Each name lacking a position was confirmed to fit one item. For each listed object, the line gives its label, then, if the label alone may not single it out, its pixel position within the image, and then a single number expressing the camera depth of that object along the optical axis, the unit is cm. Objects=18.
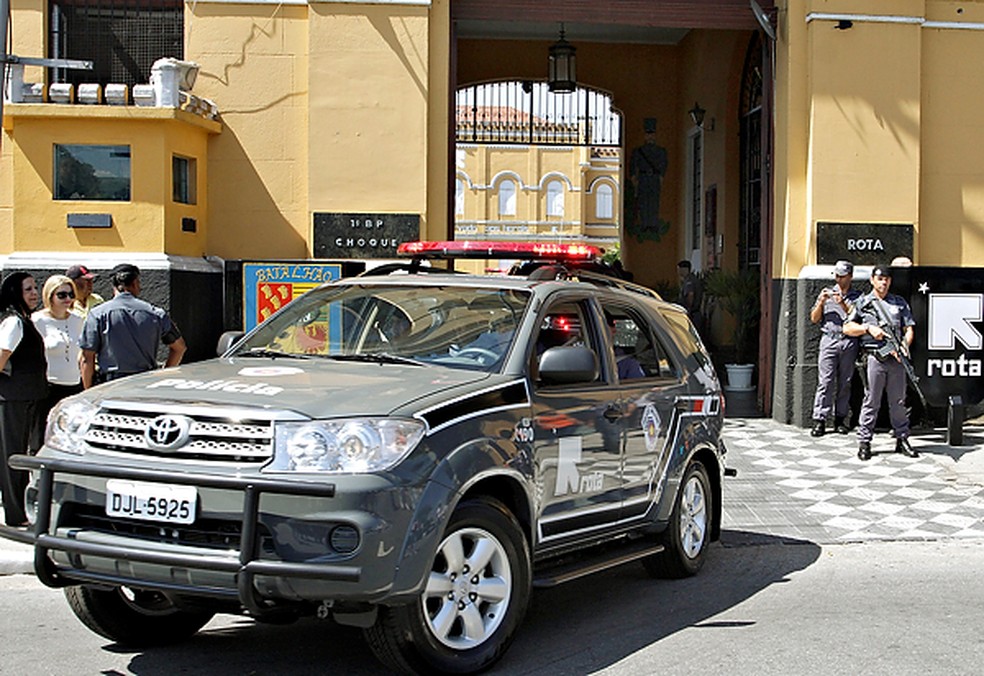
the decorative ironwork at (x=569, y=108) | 2170
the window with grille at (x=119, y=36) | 1411
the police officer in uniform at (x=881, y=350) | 1252
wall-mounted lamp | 1983
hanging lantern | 1825
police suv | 502
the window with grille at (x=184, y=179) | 1339
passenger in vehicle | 732
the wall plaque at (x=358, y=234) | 1380
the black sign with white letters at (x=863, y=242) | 1410
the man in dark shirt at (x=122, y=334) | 905
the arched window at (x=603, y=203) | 7000
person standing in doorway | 1847
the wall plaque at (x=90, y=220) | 1295
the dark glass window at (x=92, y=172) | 1302
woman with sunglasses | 916
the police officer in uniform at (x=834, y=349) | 1357
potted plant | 1588
